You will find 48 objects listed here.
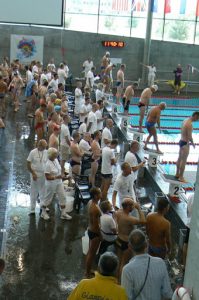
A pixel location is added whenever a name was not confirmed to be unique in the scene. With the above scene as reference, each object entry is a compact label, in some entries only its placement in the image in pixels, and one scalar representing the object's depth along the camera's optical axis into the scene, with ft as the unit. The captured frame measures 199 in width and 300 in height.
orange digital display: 76.64
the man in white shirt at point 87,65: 70.65
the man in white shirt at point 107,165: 29.53
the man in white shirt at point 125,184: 24.45
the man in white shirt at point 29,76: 56.94
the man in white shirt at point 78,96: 48.60
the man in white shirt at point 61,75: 61.52
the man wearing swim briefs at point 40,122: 37.86
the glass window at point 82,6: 76.54
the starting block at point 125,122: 46.85
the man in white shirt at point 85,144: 32.83
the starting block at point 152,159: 35.96
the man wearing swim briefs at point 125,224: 19.61
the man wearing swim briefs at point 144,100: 39.19
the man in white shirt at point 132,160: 27.59
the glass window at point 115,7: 76.89
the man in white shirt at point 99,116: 40.01
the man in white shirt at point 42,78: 53.25
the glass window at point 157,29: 78.79
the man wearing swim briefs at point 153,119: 34.32
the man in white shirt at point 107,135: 33.10
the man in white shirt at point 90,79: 62.13
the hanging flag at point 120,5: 77.00
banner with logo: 73.56
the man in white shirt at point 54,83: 54.08
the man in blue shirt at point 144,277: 13.23
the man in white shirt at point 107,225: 20.43
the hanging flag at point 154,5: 69.19
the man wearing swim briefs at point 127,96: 44.71
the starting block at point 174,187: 29.32
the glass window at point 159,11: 77.18
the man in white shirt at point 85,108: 42.27
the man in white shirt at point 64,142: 33.14
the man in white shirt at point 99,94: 50.01
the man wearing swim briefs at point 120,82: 52.23
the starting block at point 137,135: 41.38
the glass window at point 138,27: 78.38
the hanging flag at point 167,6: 73.41
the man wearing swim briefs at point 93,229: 20.63
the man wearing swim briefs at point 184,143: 28.76
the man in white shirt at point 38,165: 26.78
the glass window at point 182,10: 74.79
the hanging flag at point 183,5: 74.18
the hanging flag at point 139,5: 75.41
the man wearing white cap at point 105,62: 64.18
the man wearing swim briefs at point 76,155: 30.35
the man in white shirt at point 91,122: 37.52
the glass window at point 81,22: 76.84
